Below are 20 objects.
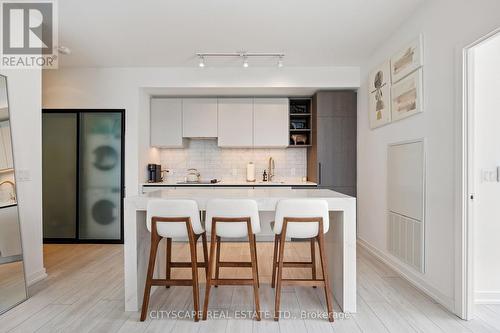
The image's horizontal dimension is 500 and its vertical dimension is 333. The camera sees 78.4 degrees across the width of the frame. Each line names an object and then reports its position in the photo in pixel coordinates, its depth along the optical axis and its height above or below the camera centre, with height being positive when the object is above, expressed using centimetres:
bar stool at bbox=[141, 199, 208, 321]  241 -49
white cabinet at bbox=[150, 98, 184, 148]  517 +71
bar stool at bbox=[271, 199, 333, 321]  238 -47
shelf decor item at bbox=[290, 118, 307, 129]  544 +73
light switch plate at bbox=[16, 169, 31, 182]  305 -10
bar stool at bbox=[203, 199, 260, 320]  240 -47
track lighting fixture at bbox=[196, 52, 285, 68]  418 +152
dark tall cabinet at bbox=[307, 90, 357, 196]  493 +40
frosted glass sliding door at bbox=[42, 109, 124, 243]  481 -5
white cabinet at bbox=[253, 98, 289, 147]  517 +72
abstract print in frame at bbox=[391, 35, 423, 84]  300 +111
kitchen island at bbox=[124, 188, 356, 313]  257 -64
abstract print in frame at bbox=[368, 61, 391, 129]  369 +89
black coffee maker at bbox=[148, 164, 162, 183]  506 -14
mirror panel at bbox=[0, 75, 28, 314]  268 -57
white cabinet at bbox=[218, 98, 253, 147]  518 +67
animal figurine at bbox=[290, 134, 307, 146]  539 +45
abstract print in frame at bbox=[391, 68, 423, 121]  299 +72
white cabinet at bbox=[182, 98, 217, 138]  518 +79
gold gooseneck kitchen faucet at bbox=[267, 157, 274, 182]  553 -11
